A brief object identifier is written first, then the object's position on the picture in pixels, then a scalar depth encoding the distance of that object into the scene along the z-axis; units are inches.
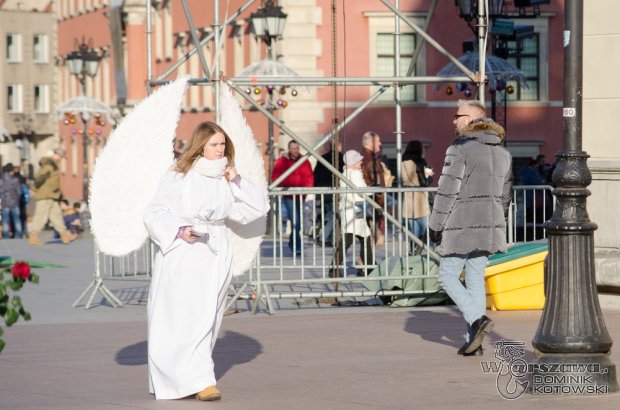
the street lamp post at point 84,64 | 1772.9
